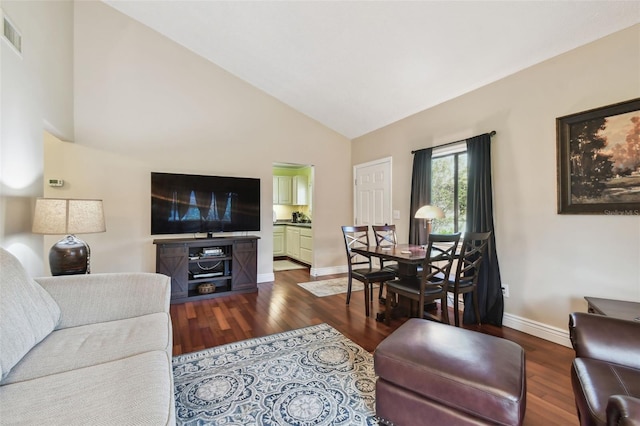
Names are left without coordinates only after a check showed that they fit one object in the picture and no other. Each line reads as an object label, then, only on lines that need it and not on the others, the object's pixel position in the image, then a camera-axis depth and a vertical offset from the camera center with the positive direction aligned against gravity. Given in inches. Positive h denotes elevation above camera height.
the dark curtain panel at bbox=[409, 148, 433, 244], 142.5 +14.0
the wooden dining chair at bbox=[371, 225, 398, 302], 145.5 -10.8
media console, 138.3 -26.7
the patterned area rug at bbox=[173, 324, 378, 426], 61.0 -43.6
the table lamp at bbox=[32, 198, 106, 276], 84.0 -3.1
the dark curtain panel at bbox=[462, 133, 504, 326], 111.6 -5.2
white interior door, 175.5 +16.1
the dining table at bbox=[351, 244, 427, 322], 102.2 -15.1
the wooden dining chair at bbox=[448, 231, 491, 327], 98.1 -21.1
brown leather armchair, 42.5 -26.5
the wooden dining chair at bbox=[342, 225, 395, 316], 120.6 -26.2
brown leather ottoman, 45.8 -28.8
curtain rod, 113.5 +34.9
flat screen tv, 143.6 +6.9
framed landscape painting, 81.6 +17.8
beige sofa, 36.6 -25.5
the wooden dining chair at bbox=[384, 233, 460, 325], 94.0 -25.7
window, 132.1 +15.0
